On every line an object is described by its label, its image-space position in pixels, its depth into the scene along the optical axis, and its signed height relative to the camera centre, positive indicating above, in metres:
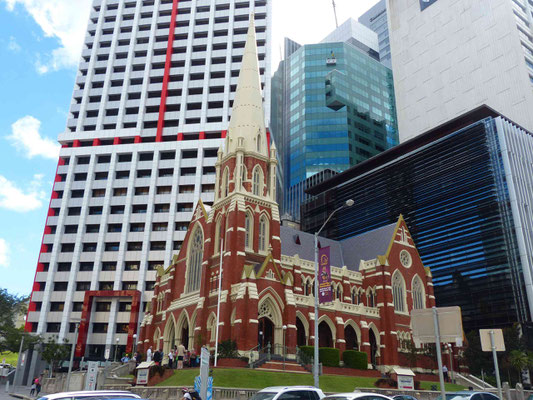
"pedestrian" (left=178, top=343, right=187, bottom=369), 36.72 +1.15
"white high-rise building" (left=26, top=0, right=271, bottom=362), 79.81 +37.94
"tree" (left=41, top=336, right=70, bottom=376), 49.06 +1.44
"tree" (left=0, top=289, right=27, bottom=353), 60.77 +5.83
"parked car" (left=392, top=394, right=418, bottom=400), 23.71 -1.01
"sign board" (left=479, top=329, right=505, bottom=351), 16.02 +1.16
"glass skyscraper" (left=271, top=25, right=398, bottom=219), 112.22 +59.70
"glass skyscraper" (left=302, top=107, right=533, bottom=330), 58.62 +21.35
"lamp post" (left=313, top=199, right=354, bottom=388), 23.30 +2.48
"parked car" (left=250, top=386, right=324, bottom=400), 16.69 -0.67
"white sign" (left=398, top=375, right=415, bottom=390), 31.14 -0.41
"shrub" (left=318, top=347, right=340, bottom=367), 40.94 +1.34
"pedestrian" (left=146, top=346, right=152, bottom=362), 38.78 +1.07
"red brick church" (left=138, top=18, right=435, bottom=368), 42.78 +9.04
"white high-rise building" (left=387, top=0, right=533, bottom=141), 85.12 +58.06
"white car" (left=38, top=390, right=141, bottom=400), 15.24 -0.80
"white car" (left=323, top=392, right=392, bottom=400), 15.23 -0.66
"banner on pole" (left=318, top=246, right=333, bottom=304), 25.94 +5.07
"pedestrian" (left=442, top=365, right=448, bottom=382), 45.67 +0.27
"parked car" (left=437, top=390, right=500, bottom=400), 18.58 -0.69
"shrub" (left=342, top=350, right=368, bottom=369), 43.00 +1.27
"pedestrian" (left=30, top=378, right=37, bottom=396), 39.02 -1.51
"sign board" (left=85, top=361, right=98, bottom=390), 29.20 -0.33
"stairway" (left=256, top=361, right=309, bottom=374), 37.09 +0.44
